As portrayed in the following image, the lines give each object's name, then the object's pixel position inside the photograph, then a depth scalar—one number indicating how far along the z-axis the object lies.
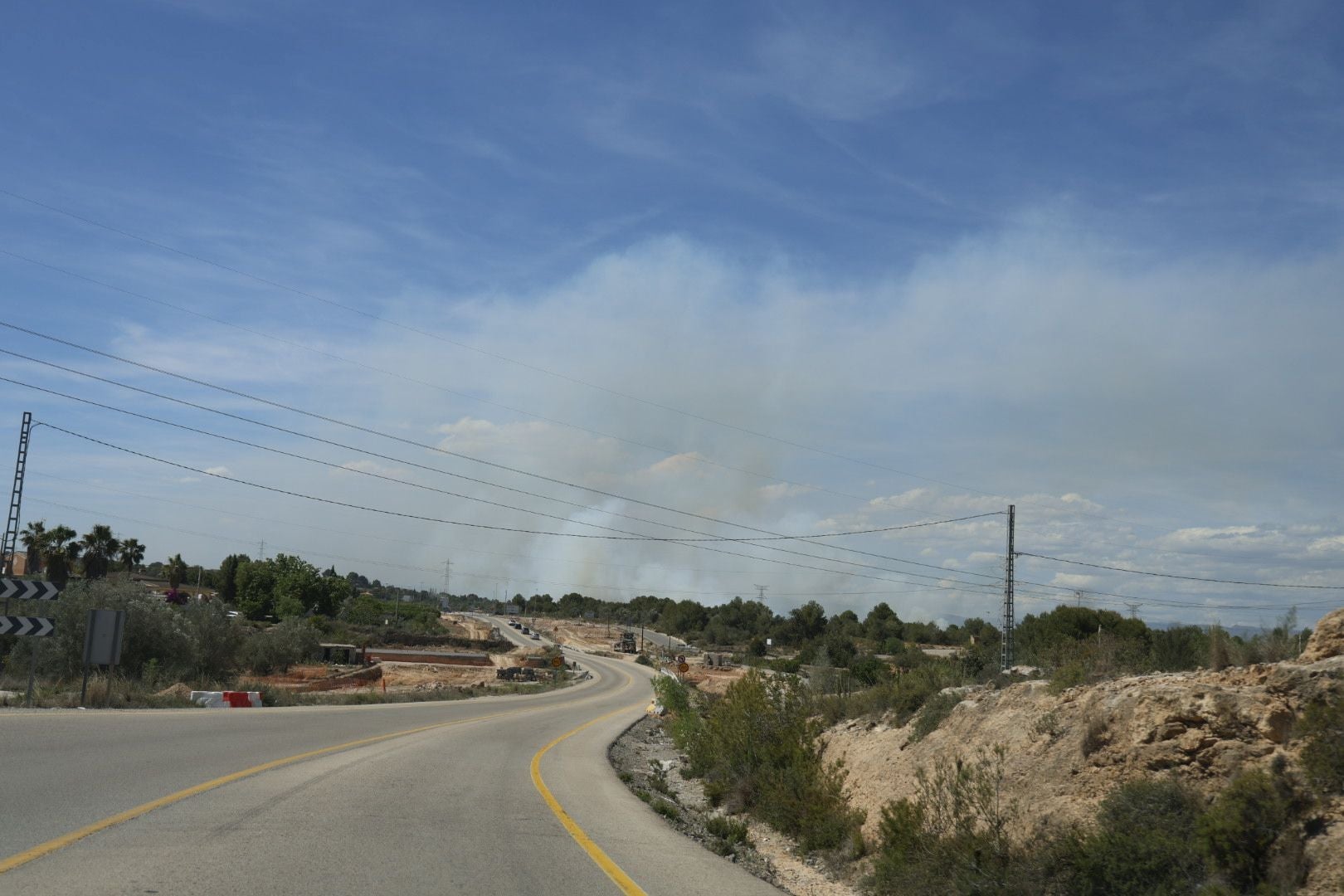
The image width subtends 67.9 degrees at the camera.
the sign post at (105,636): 26.28
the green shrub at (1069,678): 14.62
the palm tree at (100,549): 96.75
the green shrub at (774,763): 16.28
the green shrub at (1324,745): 8.99
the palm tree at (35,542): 91.19
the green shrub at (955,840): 10.61
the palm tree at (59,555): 91.00
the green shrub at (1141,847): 9.04
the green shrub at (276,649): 60.22
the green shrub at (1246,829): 8.77
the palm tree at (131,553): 110.03
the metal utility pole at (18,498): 34.78
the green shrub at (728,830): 15.25
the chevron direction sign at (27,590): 23.27
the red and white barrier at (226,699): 30.22
